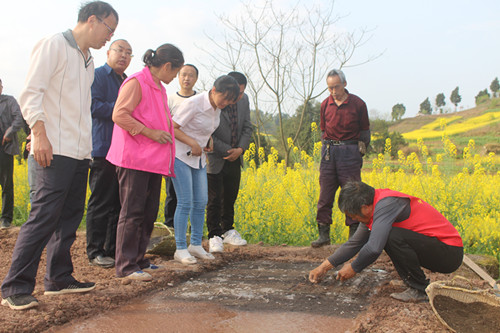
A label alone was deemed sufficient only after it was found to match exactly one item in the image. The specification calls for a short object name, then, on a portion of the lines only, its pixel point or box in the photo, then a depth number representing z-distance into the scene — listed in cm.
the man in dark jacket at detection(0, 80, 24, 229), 539
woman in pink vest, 306
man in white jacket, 241
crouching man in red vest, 257
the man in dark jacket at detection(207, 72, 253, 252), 425
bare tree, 964
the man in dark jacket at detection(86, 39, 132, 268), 357
